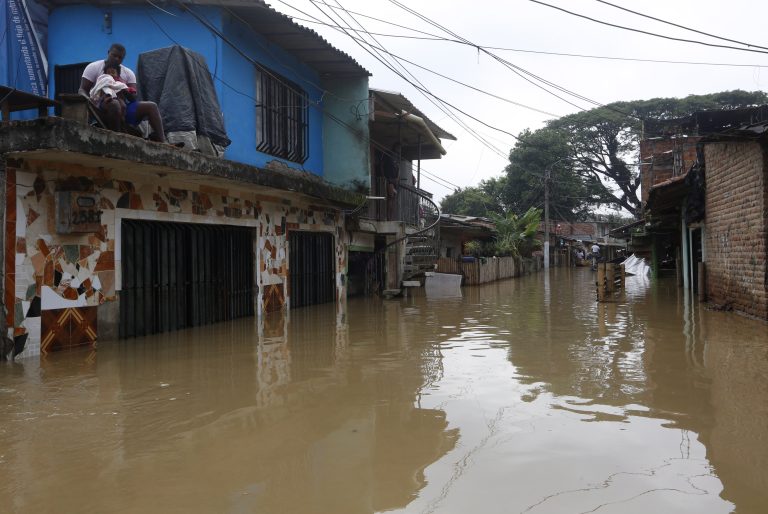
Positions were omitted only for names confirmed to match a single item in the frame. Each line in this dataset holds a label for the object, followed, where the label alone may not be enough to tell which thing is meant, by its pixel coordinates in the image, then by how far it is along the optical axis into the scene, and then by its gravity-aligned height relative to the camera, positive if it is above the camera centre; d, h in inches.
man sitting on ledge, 315.9 +85.9
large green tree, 1606.8 +306.1
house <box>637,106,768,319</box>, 390.0 +36.0
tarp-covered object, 383.2 +112.8
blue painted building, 438.3 +161.3
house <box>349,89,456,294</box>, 690.2 +53.5
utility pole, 1375.7 +101.2
